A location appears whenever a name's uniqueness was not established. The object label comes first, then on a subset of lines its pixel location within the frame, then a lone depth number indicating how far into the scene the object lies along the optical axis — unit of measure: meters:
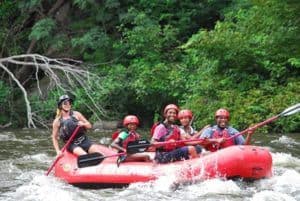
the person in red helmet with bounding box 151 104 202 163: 14.48
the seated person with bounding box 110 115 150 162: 14.78
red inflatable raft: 13.58
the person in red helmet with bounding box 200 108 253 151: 14.85
